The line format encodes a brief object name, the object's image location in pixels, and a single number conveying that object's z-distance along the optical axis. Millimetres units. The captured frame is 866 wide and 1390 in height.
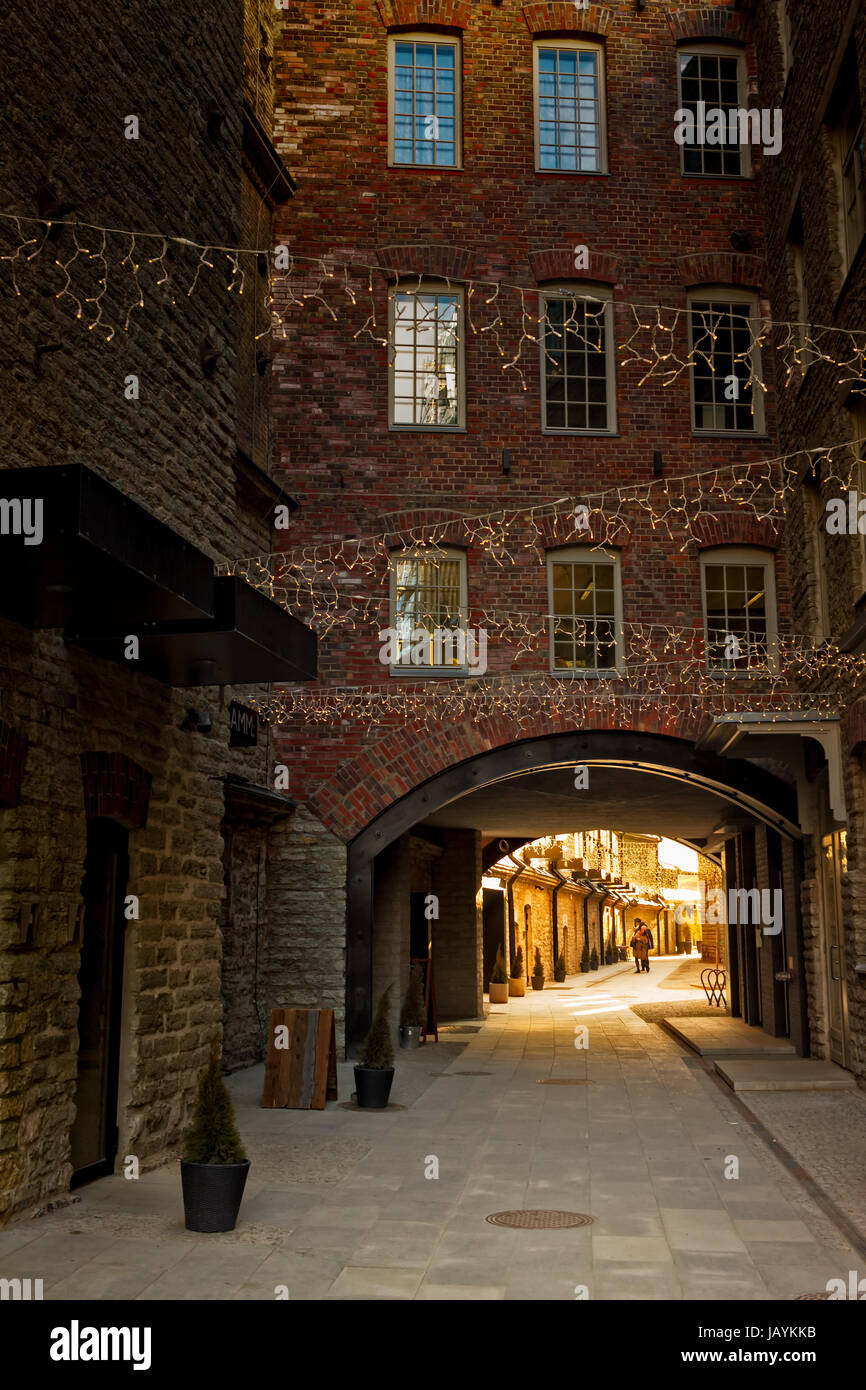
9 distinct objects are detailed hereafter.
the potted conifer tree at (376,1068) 10602
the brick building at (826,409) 11898
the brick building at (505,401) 14719
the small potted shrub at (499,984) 24453
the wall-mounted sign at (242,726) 12688
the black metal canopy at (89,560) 5582
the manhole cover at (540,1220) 6809
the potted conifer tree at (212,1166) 6441
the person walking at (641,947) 37562
